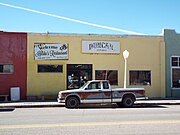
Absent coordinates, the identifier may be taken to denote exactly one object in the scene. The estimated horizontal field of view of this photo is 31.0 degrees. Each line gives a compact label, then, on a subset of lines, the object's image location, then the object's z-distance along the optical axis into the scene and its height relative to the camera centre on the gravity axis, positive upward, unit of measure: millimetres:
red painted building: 24062 +1210
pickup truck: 19109 -995
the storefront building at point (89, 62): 24547 +1295
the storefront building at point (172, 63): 26156 +1224
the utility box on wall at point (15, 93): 23719 -1075
